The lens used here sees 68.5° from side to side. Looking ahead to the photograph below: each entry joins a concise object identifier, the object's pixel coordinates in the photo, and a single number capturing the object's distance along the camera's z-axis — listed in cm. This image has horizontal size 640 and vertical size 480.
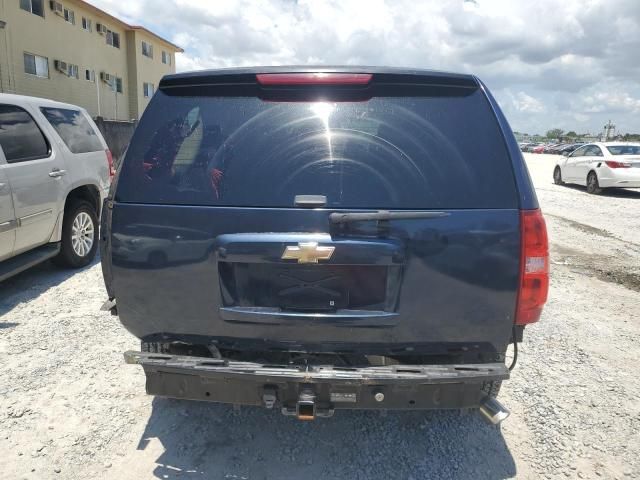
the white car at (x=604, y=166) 1415
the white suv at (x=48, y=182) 475
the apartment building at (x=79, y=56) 2172
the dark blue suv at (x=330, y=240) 215
